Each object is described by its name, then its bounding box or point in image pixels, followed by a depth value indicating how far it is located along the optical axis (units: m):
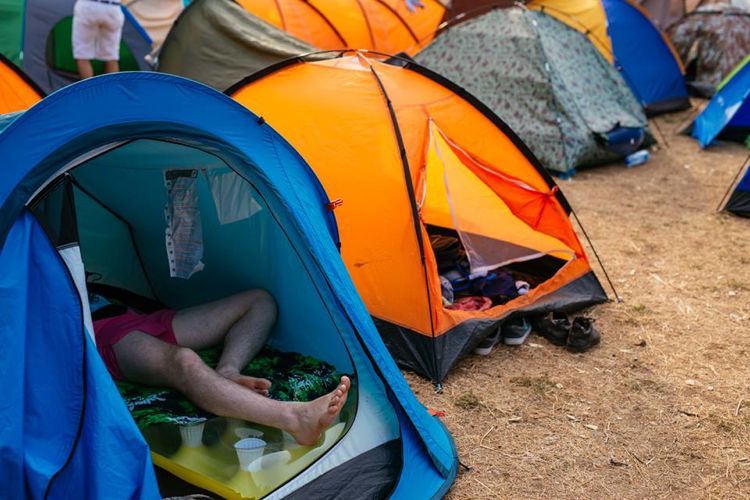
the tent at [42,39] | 6.73
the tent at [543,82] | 6.91
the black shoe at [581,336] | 4.06
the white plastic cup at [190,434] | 2.95
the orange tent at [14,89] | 4.94
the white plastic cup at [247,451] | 2.88
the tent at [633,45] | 8.44
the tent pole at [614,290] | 4.64
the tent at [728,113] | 7.75
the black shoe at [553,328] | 4.11
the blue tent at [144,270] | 2.31
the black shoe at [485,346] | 3.98
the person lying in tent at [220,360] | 2.86
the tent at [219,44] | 6.06
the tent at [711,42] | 10.02
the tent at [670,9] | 11.29
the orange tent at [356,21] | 8.08
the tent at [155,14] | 8.63
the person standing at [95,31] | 6.69
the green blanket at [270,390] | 2.99
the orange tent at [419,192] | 3.83
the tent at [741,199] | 6.05
